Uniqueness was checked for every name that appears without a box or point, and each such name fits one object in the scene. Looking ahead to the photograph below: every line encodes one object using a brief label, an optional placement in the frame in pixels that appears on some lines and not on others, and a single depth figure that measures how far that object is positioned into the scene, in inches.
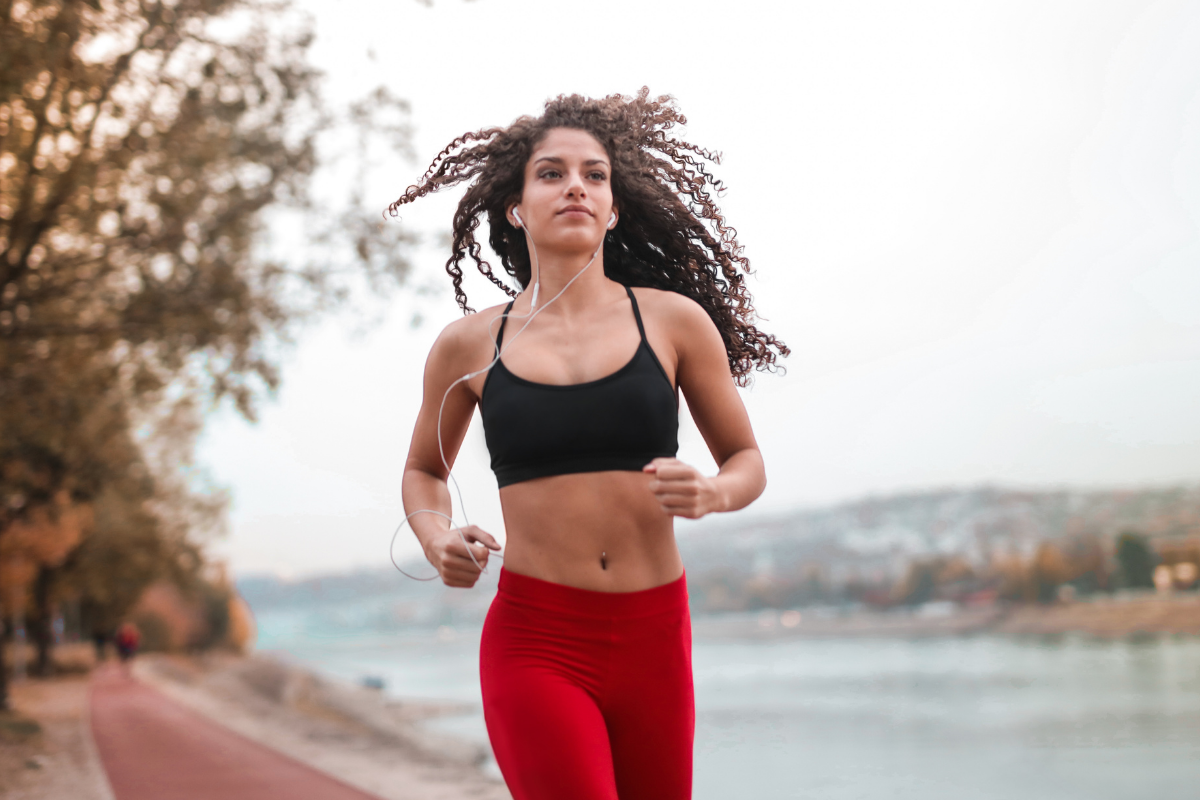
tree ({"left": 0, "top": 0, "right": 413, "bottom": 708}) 358.9
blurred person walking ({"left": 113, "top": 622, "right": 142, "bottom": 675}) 1279.5
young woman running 74.4
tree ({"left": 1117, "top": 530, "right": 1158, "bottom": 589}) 1932.8
